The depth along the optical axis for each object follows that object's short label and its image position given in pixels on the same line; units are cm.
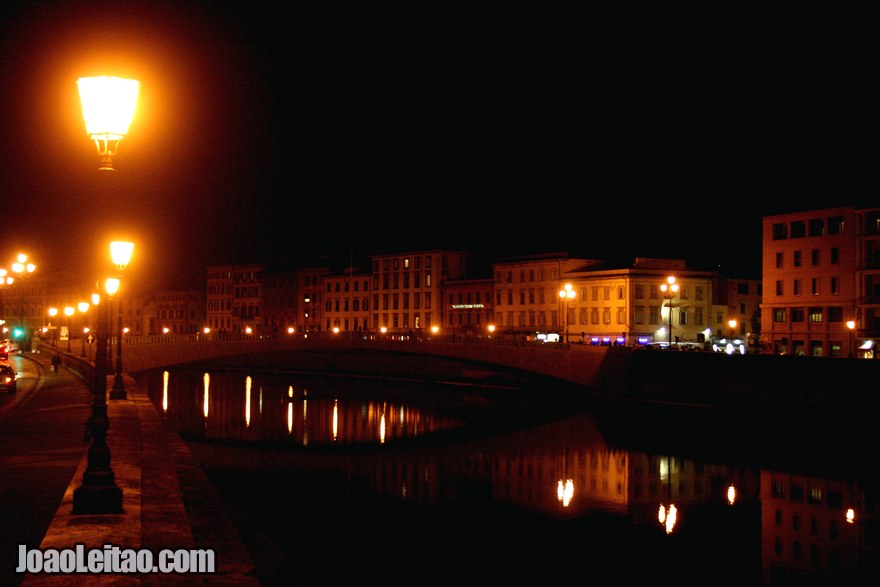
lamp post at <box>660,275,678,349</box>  5011
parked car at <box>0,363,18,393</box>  3428
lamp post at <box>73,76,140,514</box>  1047
